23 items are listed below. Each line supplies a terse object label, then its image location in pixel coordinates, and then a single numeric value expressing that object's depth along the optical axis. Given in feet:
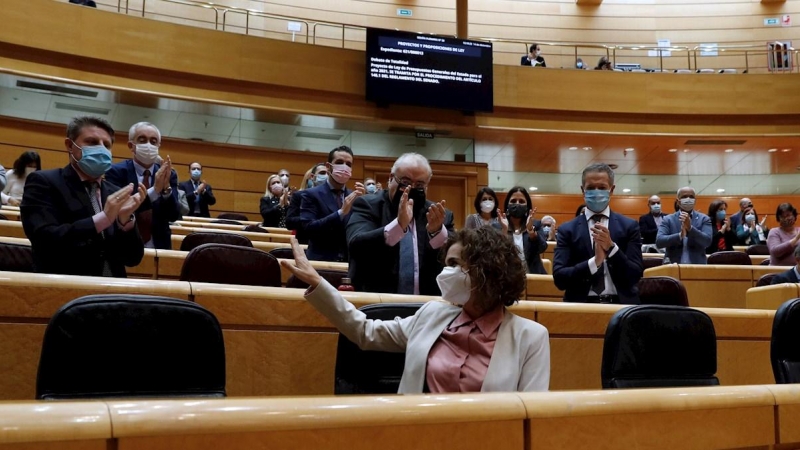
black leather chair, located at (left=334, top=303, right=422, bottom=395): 6.66
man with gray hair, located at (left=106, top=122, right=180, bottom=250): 10.91
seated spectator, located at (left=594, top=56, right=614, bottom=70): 38.19
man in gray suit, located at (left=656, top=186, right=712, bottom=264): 18.60
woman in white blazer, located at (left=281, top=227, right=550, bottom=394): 6.31
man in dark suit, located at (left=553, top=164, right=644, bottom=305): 10.35
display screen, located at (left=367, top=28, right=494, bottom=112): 33.55
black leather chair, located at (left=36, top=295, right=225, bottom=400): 5.00
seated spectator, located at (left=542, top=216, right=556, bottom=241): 26.32
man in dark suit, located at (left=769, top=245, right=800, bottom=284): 14.37
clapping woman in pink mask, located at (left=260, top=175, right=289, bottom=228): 23.71
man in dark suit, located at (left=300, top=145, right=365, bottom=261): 13.64
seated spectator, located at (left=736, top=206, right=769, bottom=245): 27.43
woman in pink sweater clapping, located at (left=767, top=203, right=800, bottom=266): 19.22
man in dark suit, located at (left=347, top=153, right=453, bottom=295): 9.57
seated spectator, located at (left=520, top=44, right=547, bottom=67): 37.60
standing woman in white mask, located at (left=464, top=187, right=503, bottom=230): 16.08
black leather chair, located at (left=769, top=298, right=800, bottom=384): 7.45
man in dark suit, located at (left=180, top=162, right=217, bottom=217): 26.32
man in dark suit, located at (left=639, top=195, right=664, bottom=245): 27.09
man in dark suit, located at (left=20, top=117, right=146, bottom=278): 7.99
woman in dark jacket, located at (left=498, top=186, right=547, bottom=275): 15.12
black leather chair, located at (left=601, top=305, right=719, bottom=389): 6.89
